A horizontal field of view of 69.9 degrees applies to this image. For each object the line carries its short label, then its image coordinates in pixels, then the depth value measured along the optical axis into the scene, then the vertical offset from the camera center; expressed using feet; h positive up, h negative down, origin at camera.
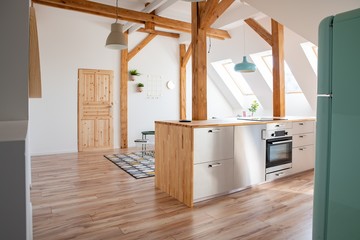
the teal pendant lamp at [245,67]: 13.50 +2.43
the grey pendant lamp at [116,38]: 11.74 +3.47
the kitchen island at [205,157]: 9.12 -1.68
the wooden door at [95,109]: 20.07 +0.31
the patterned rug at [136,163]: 13.33 -3.03
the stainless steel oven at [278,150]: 11.61 -1.71
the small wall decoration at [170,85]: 23.98 +2.64
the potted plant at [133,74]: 21.79 +3.33
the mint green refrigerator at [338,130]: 3.60 -0.25
